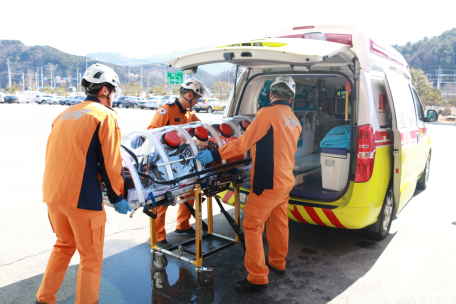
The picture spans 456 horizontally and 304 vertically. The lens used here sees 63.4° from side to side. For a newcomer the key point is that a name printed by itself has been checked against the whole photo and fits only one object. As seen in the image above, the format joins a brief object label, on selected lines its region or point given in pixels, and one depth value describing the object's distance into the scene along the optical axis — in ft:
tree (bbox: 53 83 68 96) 283.55
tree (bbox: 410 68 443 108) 142.15
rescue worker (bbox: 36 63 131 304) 8.40
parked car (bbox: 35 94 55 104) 184.20
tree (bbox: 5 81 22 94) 263.70
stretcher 10.07
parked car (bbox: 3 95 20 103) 170.81
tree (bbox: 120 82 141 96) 244.83
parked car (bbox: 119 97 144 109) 142.92
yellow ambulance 11.91
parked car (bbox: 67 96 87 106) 174.91
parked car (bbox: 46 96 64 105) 186.91
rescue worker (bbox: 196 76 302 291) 10.69
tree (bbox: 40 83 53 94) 288.51
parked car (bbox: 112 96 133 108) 145.64
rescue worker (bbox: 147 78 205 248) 14.03
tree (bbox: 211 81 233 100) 203.62
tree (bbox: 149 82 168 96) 224.94
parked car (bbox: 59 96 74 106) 180.44
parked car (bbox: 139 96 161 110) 134.89
